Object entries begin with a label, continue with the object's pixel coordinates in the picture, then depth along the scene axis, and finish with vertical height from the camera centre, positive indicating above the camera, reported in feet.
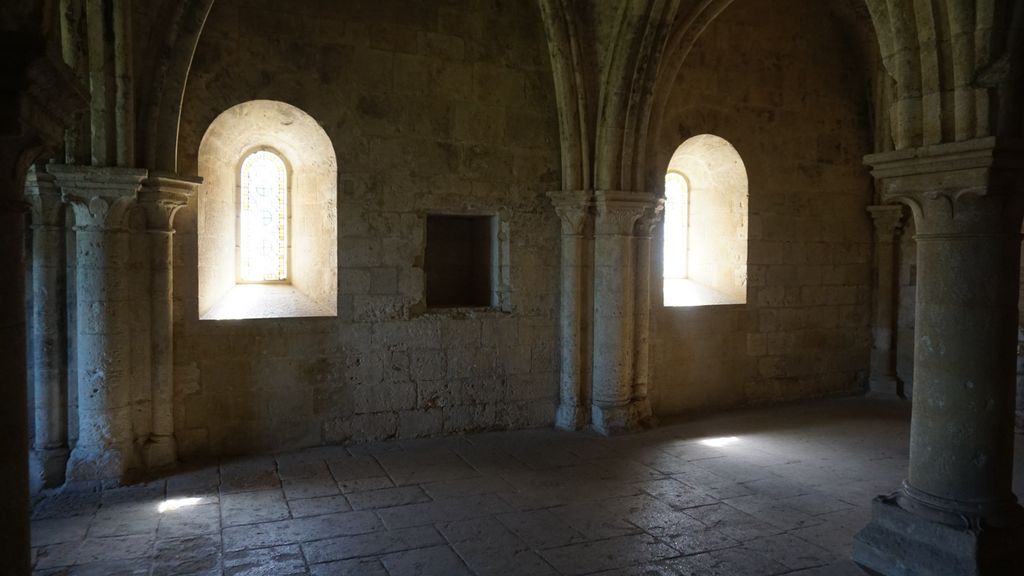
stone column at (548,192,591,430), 22.49 -1.08
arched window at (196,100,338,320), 19.88 +1.86
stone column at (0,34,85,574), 7.79 +0.60
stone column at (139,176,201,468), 17.56 -0.75
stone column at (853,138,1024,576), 11.53 -1.45
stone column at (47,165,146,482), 16.55 -1.07
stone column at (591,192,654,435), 22.31 -1.00
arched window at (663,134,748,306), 26.20 +2.01
